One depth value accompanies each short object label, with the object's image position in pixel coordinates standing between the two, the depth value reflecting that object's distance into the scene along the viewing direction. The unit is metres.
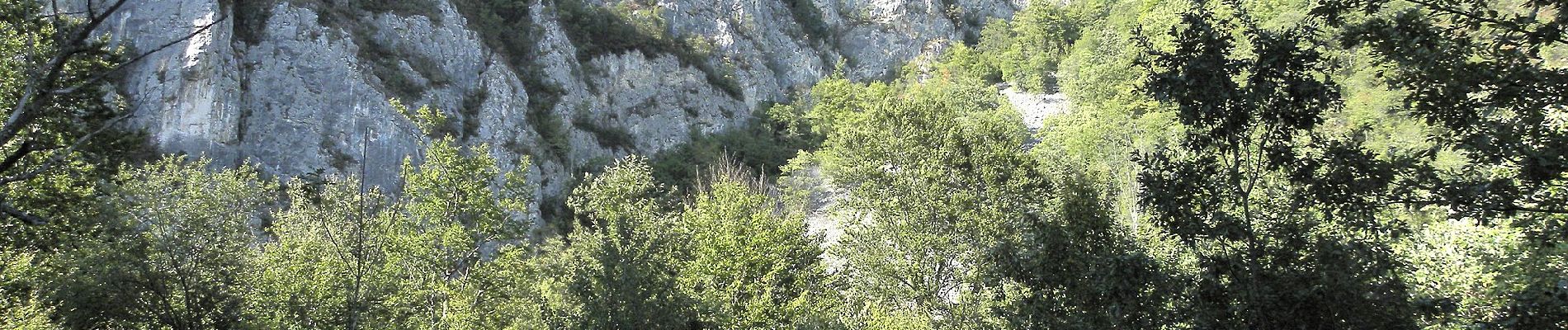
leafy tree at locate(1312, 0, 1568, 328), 6.21
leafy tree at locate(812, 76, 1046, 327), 15.96
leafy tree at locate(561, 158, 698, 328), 17.31
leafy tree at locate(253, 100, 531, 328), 13.62
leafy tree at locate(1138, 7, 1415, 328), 7.04
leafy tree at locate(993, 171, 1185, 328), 8.49
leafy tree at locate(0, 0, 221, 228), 9.89
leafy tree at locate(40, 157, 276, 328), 11.95
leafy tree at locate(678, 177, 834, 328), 18.69
